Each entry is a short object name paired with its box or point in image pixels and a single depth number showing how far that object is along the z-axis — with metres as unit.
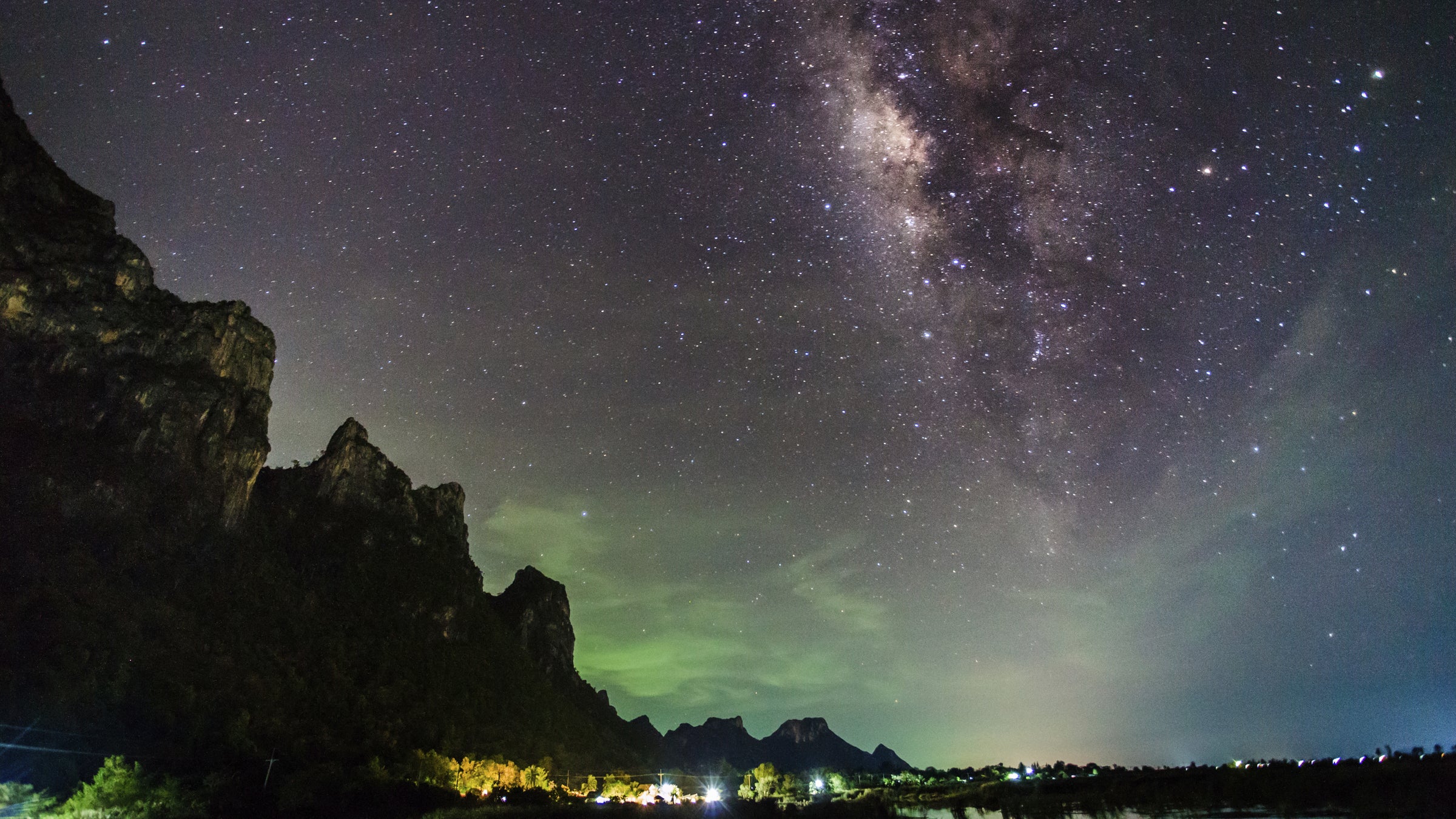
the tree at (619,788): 94.12
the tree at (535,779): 87.06
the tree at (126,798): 42.28
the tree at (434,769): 72.19
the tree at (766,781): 129.75
